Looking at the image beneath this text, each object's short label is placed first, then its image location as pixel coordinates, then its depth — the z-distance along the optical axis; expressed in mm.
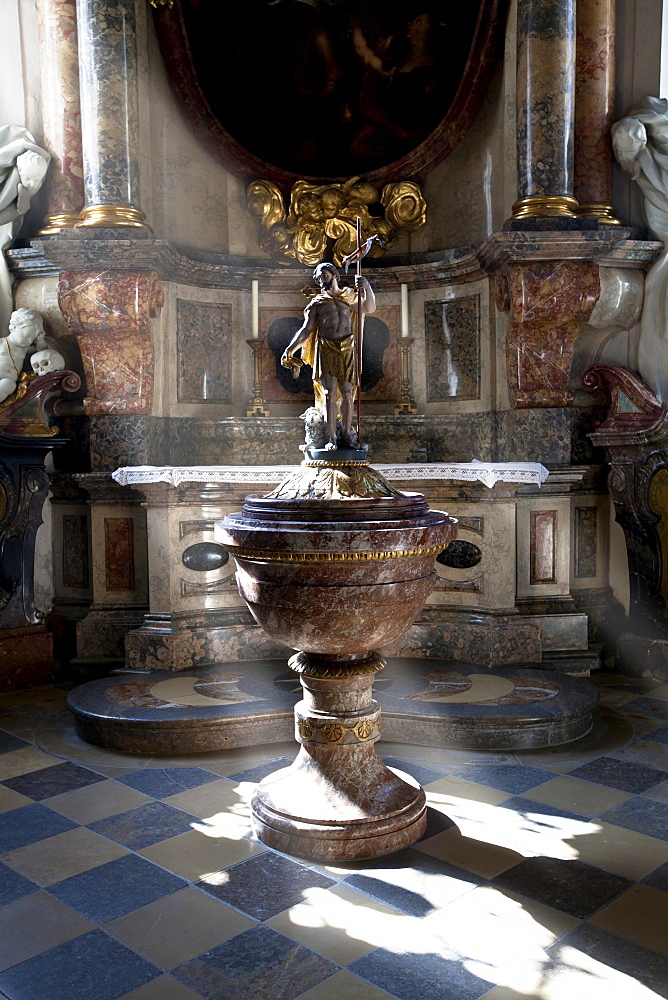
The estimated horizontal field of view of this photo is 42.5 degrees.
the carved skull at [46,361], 5355
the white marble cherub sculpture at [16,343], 5246
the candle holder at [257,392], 5891
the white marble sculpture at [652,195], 5363
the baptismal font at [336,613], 2840
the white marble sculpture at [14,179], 5410
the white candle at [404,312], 5742
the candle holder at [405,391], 5898
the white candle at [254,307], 5738
